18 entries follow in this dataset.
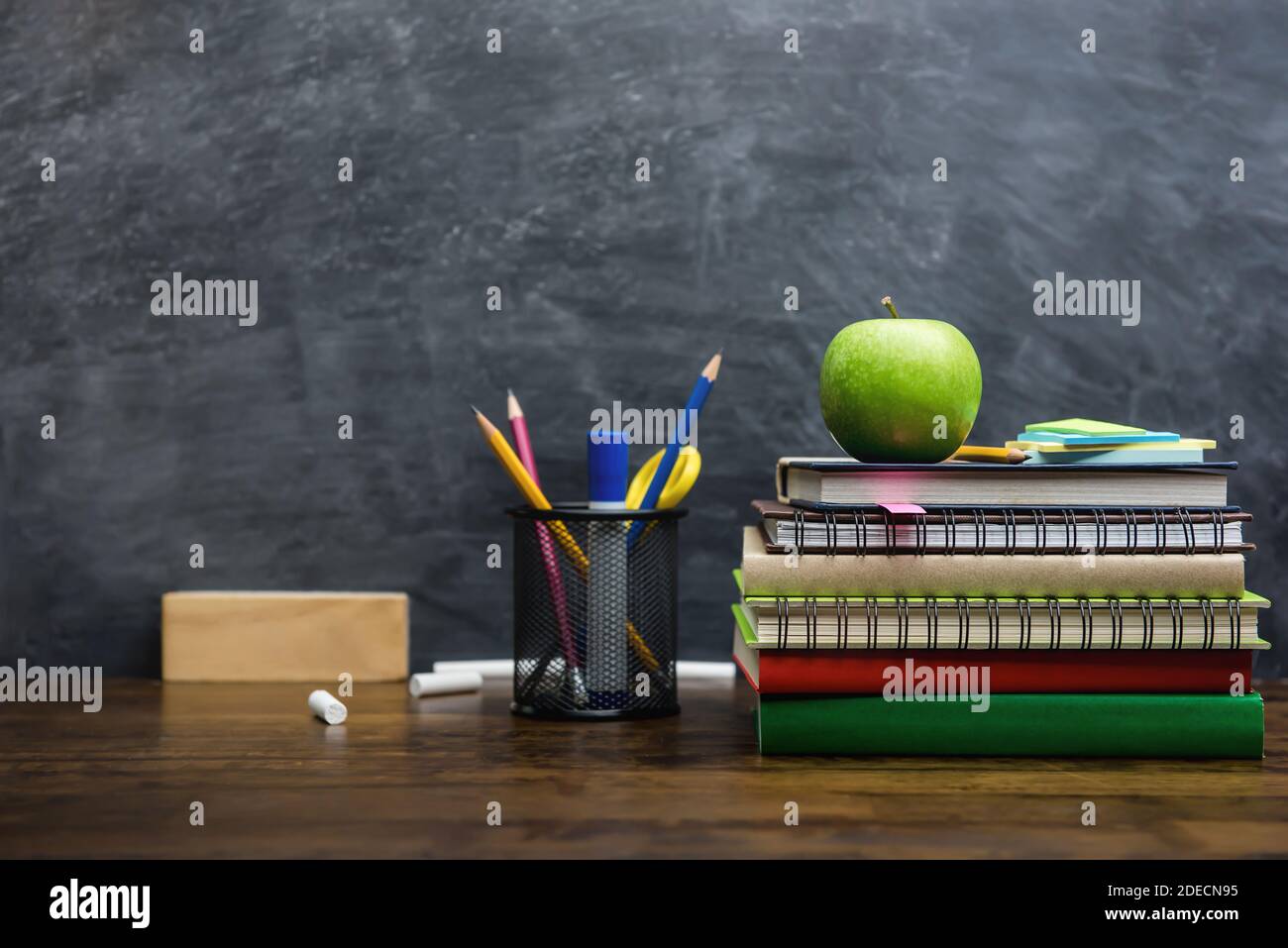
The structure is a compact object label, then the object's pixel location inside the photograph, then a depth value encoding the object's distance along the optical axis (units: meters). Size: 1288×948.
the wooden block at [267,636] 1.24
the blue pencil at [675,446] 1.10
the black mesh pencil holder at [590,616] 1.07
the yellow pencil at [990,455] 0.97
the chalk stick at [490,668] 1.26
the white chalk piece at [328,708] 1.05
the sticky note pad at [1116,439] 0.99
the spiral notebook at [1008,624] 0.92
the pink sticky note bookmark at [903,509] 0.92
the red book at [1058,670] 0.92
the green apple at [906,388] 1.00
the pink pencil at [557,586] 1.07
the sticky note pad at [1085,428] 1.01
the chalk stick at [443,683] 1.17
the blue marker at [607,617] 1.07
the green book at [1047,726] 0.92
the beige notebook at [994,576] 0.93
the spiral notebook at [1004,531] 0.93
